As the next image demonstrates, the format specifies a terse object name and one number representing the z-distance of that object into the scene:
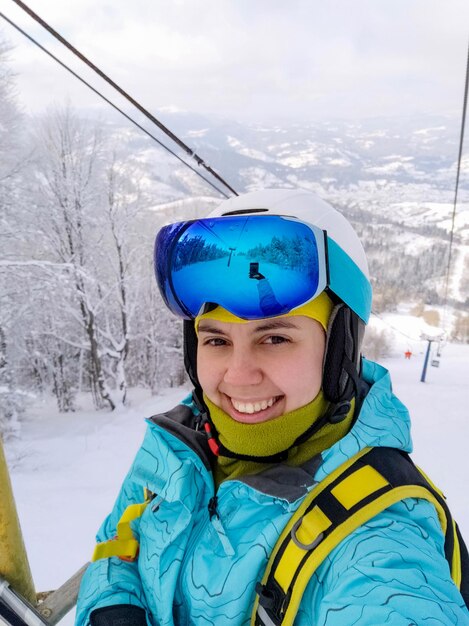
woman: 0.35
